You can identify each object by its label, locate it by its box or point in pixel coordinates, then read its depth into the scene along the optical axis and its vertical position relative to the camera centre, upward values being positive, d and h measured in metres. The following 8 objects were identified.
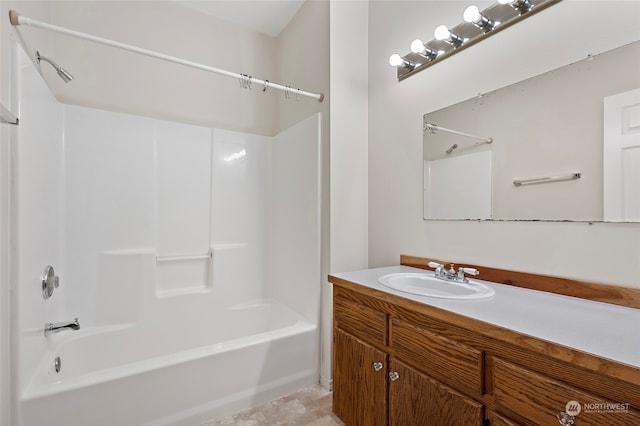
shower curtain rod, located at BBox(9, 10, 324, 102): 1.24 +0.86
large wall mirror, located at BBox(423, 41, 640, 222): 1.01 +0.28
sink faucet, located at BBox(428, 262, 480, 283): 1.33 -0.29
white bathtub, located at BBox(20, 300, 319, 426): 1.29 -0.90
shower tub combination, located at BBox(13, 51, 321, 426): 1.39 -0.32
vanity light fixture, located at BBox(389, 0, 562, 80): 1.26 +0.92
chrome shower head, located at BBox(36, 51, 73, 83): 1.45 +0.72
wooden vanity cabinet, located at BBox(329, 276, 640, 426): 0.66 -0.49
